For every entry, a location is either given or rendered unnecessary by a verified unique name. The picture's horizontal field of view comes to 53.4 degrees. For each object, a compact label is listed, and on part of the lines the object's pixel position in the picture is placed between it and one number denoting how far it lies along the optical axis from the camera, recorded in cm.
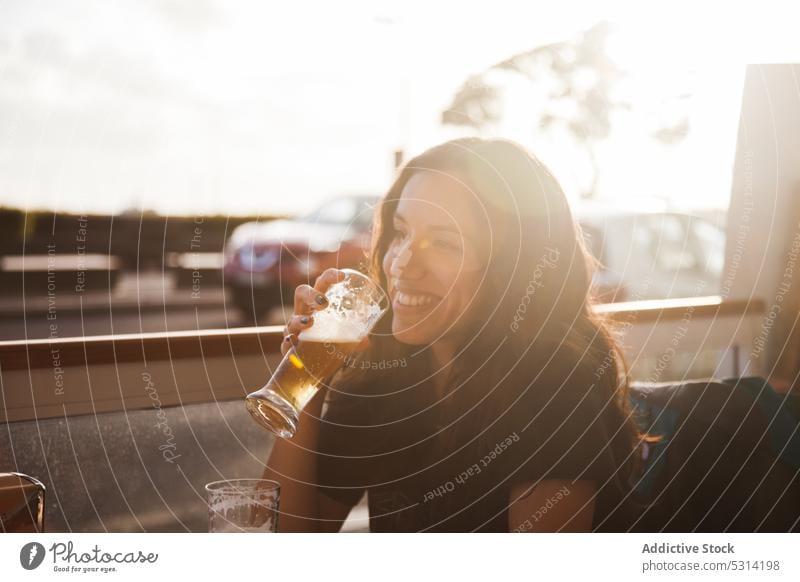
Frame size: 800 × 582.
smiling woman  80
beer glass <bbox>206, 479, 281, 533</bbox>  72
